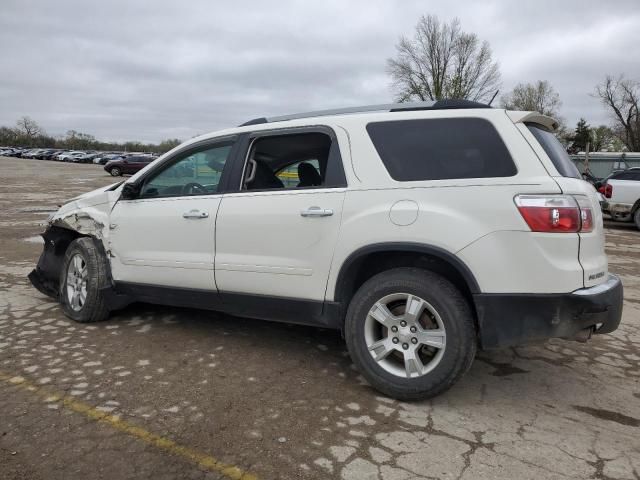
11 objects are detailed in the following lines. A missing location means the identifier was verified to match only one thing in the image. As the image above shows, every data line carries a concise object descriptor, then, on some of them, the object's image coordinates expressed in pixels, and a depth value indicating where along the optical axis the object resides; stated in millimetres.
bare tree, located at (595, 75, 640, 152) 52875
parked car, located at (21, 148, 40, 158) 77450
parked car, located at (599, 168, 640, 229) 13172
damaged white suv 2910
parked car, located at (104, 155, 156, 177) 36812
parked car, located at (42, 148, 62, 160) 73338
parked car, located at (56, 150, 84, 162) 68738
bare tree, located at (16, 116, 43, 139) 107138
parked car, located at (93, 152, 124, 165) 64688
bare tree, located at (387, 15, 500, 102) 42188
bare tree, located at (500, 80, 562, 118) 58594
